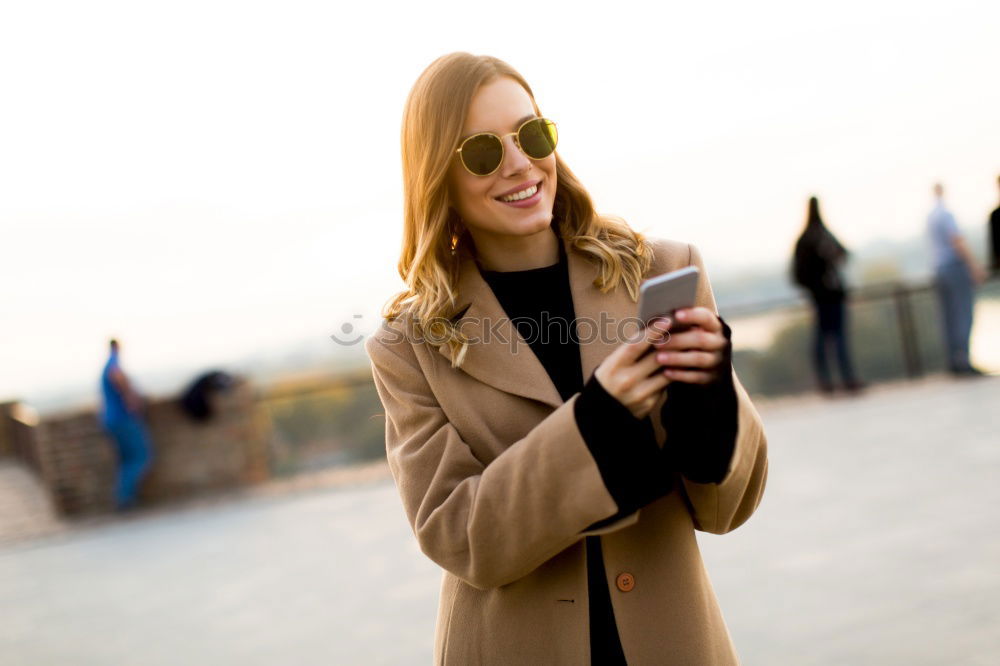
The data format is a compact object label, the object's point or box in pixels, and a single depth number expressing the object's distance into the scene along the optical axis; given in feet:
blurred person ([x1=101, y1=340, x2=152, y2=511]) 31.91
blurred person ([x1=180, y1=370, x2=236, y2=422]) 33.17
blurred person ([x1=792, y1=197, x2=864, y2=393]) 30.81
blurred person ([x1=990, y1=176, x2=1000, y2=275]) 28.50
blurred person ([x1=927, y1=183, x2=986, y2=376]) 31.04
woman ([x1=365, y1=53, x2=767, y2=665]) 4.95
